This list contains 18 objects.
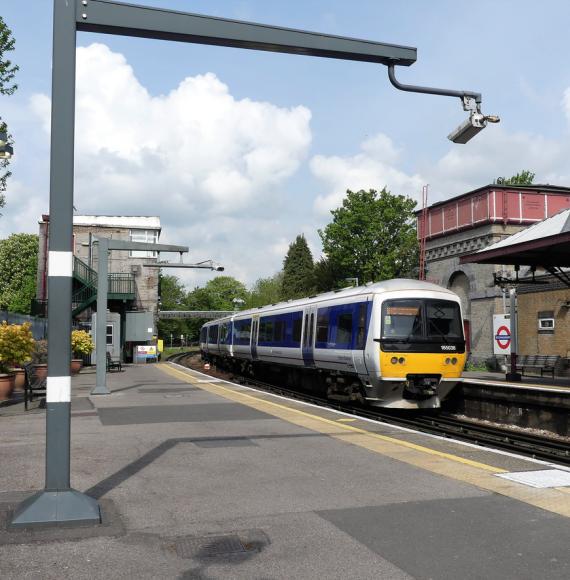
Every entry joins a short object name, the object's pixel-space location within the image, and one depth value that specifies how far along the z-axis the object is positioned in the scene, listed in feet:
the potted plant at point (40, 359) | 61.67
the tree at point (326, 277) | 153.17
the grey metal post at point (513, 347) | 73.00
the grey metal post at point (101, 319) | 56.39
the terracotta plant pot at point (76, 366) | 85.76
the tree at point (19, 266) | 253.65
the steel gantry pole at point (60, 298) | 16.89
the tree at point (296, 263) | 318.65
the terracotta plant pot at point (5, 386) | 48.55
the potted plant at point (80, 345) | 87.51
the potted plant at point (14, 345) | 49.29
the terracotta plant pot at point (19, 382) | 59.78
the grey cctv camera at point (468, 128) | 25.95
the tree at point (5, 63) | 65.98
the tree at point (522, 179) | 171.21
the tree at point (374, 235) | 131.64
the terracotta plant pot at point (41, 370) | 61.32
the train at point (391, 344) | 45.09
